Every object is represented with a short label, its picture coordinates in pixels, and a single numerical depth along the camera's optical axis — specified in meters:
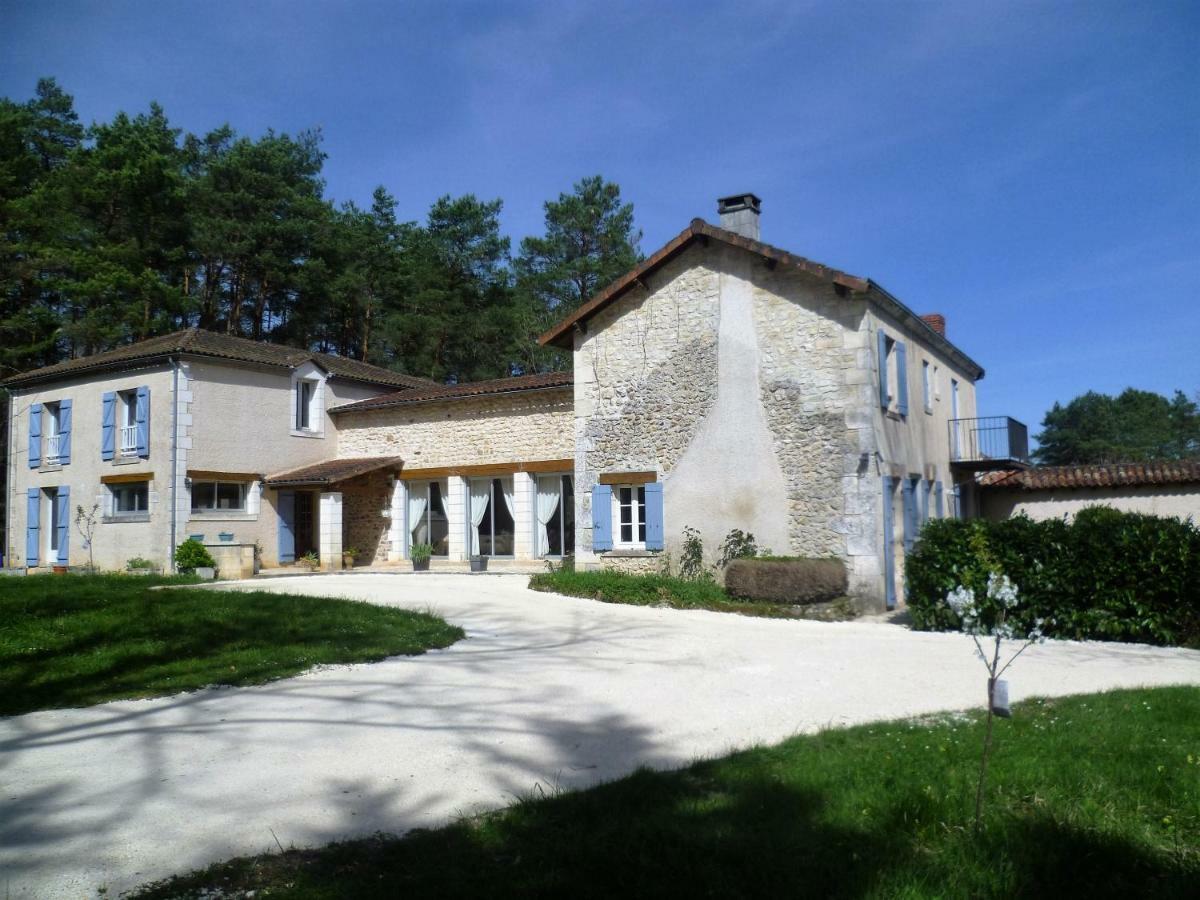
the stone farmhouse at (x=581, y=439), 13.71
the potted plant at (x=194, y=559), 17.45
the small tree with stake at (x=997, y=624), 3.62
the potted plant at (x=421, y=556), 18.84
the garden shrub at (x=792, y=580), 12.45
